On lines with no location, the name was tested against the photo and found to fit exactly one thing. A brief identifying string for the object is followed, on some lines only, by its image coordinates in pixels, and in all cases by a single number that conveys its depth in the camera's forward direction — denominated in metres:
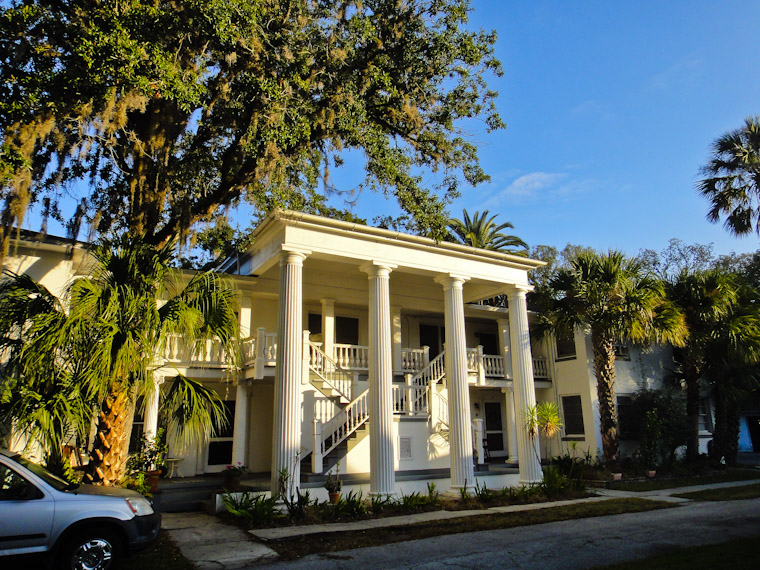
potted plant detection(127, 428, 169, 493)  11.58
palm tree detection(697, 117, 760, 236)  19.19
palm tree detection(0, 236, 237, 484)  8.14
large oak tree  9.22
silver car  6.05
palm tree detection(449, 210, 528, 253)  29.23
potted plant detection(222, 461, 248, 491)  12.15
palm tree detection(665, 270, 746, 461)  18.75
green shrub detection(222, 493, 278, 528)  10.05
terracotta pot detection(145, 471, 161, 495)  11.49
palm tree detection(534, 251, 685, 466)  17.38
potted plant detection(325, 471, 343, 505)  11.52
